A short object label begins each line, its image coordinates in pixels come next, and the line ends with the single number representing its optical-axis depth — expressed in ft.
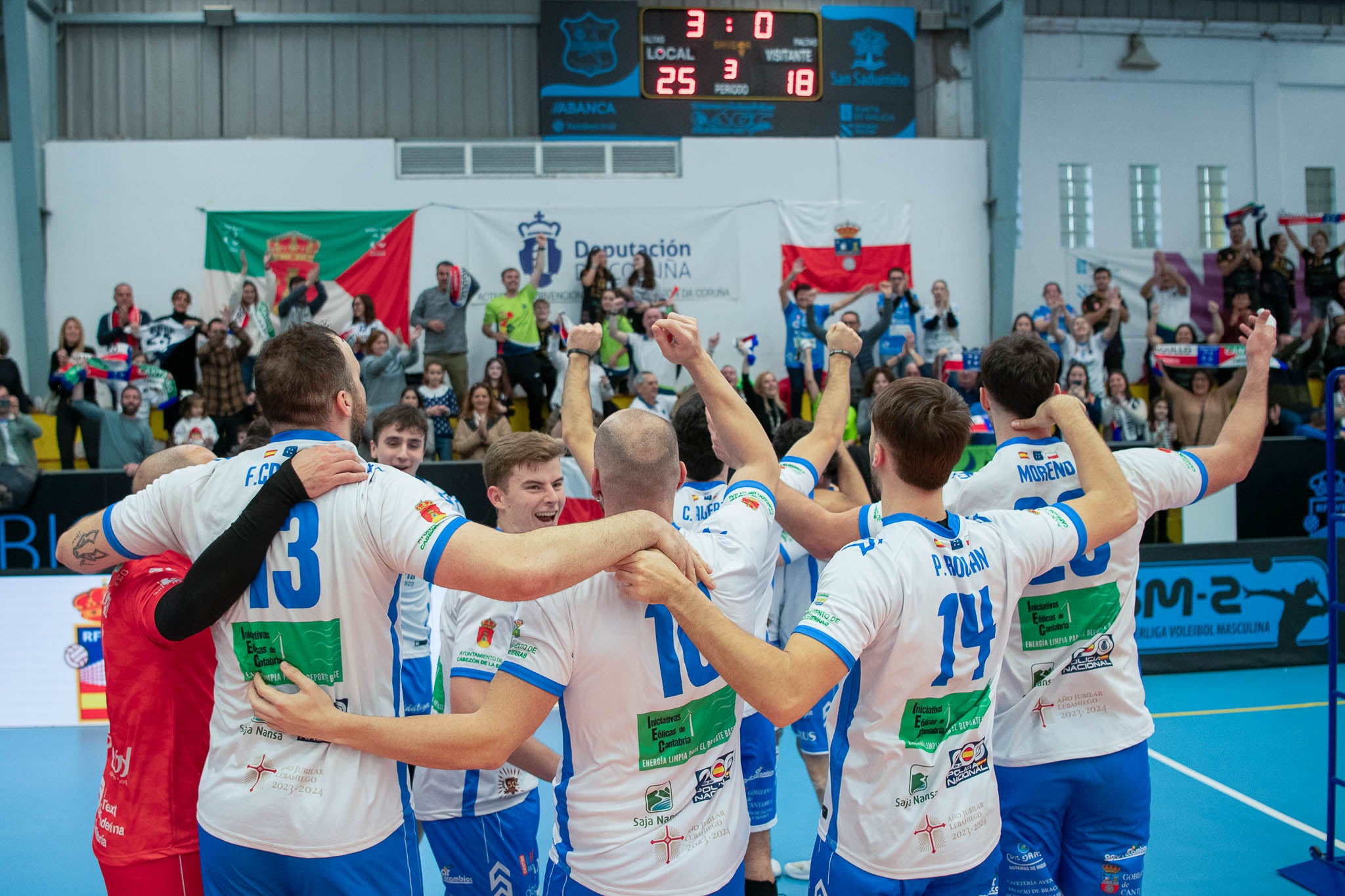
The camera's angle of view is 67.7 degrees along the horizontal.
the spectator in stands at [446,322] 43.80
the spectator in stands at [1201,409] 42.75
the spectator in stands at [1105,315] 47.06
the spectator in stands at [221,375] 41.06
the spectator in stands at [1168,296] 51.24
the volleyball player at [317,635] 7.85
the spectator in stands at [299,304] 43.75
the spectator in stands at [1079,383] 42.42
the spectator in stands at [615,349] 43.91
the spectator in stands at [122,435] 38.11
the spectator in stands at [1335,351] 44.96
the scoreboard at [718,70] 48.08
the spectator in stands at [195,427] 38.40
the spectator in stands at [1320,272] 50.29
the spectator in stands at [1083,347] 44.91
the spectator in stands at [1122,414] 43.06
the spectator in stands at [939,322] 47.03
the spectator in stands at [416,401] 38.98
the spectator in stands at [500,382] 42.63
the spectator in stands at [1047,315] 44.96
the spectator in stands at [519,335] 43.21
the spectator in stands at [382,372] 41.45
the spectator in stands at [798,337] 46.26
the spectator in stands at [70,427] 38.73
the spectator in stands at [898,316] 46.24
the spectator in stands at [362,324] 41.91
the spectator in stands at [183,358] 42.47
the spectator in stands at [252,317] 42.80
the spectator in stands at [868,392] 40.37
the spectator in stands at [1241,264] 50.39
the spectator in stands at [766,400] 41.65
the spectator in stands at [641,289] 45.11
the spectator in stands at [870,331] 46.01
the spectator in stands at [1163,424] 43.21
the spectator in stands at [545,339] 43.68
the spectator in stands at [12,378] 38.57
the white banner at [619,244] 48.03
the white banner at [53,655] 24.48
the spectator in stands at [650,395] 40.42
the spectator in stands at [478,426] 38.75
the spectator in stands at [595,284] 45.39
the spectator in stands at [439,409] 40.16
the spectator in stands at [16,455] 33.63
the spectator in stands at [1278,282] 49.98
